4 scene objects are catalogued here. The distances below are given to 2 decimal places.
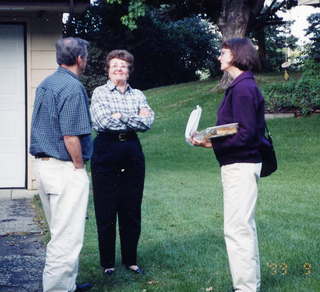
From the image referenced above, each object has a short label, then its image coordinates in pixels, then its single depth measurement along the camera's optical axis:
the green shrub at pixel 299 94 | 19.84
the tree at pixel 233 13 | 26.44
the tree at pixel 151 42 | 38.16
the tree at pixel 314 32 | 21.94
